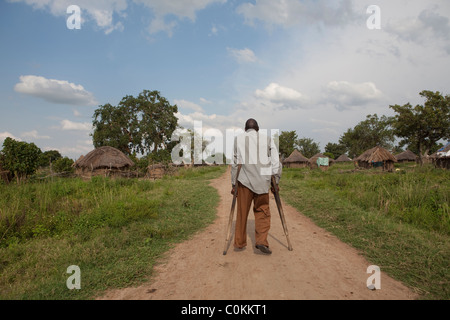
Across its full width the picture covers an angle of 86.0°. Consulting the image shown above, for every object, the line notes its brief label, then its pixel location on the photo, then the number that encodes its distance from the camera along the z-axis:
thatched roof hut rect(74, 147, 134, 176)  19.44
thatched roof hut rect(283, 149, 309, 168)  38.22
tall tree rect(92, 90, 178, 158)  33.69
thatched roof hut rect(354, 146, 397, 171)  25.53
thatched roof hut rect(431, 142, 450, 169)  22.75
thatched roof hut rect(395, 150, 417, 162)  43.64
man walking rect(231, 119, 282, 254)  3.65
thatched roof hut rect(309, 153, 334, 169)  35.12
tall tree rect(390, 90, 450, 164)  29.27
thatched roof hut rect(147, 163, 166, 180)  22.38
